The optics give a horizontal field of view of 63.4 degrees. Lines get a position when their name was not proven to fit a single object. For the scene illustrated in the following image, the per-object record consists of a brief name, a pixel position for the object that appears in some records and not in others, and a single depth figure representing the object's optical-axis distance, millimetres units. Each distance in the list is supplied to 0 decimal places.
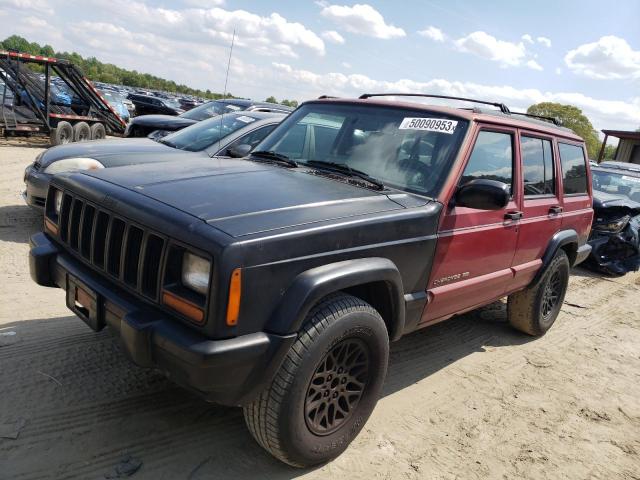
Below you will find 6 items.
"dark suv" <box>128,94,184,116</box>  22850
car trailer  13430
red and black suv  2314
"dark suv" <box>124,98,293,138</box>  8109
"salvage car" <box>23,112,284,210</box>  5785
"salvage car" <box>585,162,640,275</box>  8539
